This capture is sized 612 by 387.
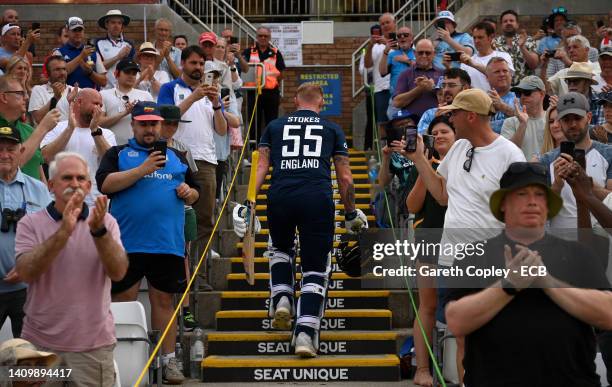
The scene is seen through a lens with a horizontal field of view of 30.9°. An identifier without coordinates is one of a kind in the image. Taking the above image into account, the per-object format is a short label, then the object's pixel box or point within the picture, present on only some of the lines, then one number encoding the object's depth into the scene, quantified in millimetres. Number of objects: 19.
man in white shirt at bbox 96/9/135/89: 13602
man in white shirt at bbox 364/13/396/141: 14398
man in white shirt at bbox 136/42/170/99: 12461
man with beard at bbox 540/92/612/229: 7605
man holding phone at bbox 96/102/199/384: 8273
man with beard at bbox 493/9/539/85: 13688
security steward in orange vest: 15609
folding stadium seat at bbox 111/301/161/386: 7492
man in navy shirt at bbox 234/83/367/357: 8898
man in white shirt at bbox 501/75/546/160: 9375
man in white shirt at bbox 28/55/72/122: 11048
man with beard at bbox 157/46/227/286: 10648
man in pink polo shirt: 5988
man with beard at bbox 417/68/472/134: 9925
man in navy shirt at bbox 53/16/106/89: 12891
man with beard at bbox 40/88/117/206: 9305
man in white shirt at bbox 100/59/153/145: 10477
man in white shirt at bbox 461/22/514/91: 12062
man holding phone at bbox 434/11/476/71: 13148
